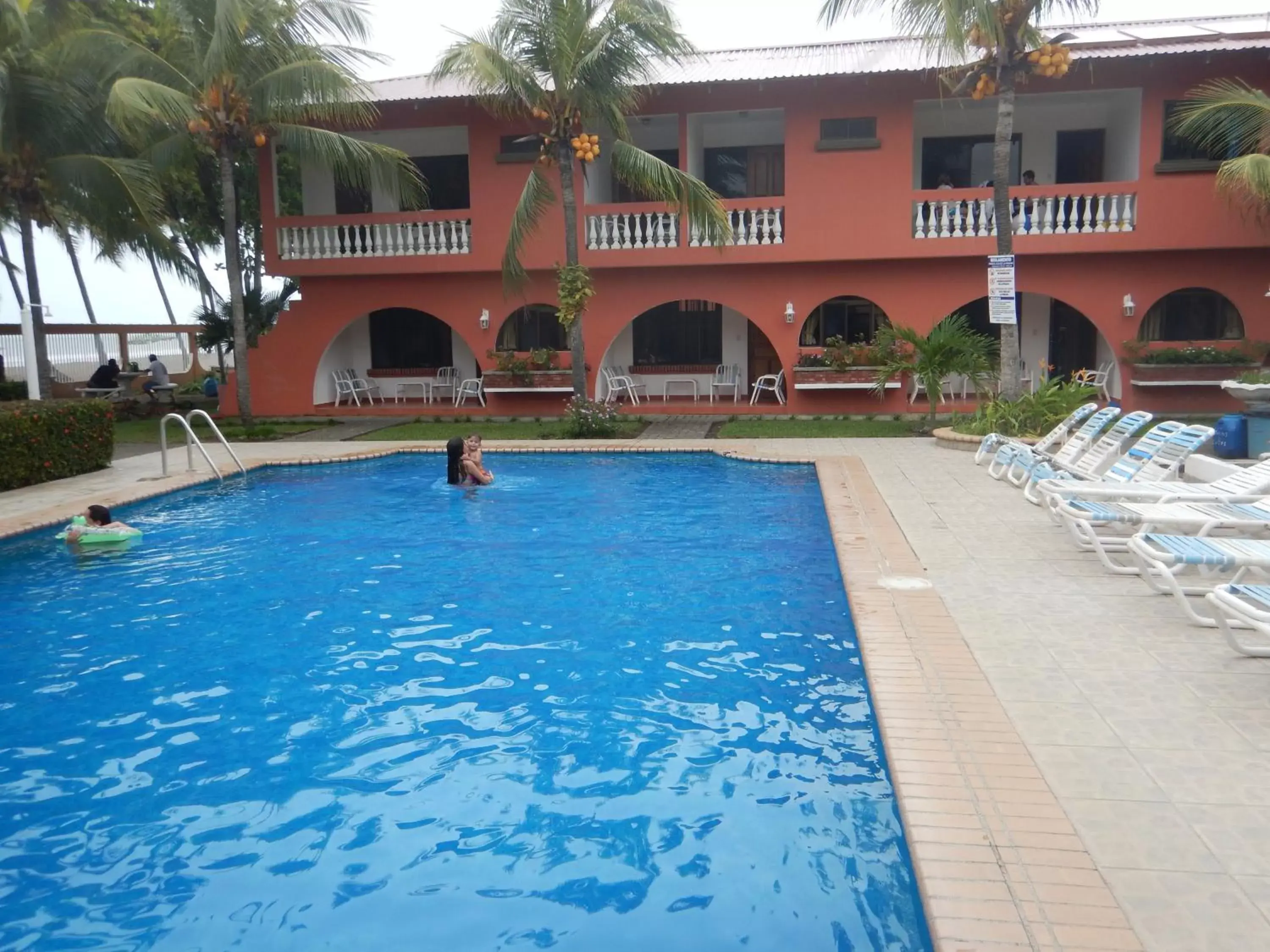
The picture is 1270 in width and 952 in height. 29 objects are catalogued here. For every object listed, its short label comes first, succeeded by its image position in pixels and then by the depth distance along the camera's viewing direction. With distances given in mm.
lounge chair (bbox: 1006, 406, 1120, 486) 10148
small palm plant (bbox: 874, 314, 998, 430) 14922
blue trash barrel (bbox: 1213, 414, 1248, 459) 11281
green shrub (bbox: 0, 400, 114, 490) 12250
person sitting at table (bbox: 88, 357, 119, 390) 22500
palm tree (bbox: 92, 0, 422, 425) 15789
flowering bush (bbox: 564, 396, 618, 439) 16219
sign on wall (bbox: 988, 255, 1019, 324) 13633
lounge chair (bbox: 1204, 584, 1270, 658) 4668
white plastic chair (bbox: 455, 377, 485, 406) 20359
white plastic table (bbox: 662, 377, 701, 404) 20000
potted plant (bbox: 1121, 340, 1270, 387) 16656
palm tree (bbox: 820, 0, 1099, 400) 12688
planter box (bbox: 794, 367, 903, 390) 17844
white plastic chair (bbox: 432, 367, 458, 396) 21547
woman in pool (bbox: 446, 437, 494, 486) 12148
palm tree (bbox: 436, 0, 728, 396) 14633
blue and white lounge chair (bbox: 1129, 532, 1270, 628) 5555
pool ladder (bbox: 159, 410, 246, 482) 12406
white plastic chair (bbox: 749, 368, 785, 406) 18844
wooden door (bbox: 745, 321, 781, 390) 20953
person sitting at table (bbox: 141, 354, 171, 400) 21906
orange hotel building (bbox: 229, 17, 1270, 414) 16969
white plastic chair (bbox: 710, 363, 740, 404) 20297
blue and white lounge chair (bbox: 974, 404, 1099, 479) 11312
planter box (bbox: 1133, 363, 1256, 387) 16703
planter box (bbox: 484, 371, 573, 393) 18891
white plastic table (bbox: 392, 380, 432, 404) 21281
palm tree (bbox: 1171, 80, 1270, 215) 14328
